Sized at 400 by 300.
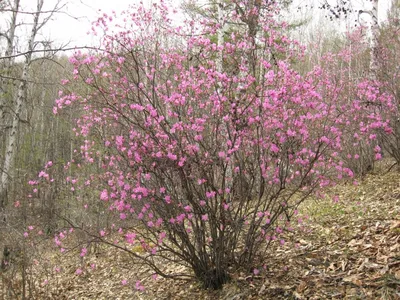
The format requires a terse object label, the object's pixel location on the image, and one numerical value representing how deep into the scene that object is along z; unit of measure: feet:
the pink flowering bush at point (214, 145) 12.03
